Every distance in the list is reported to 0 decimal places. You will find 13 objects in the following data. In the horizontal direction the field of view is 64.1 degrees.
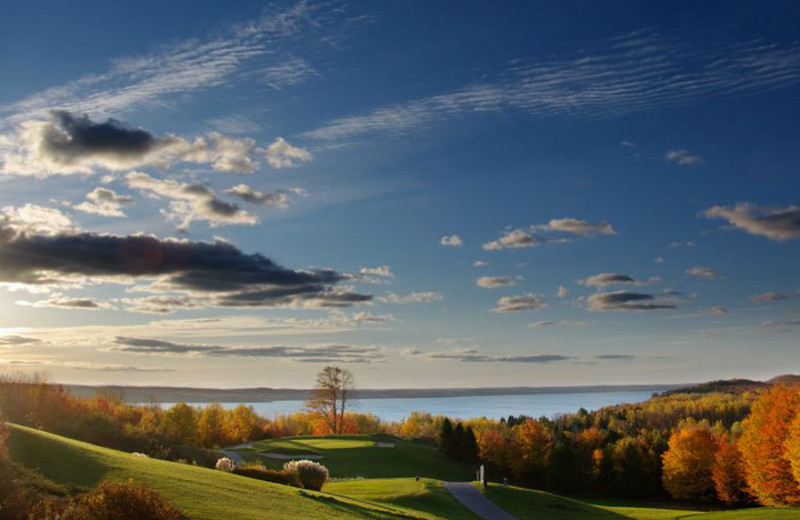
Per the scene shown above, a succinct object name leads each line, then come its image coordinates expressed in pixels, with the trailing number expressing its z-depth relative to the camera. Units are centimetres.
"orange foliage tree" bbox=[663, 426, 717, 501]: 9200
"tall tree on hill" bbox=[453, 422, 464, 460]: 10475
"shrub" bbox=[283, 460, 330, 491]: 4119
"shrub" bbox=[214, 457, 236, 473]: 4392
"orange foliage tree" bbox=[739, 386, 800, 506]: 6969
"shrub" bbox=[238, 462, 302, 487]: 4166
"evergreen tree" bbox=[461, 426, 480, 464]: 10500
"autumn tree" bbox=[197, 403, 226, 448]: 10806
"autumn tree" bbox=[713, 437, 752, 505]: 8581
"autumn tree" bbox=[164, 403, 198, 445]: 10144
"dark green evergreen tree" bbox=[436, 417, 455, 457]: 10569
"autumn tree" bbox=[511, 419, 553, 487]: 10812
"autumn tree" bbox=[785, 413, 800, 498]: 6175
